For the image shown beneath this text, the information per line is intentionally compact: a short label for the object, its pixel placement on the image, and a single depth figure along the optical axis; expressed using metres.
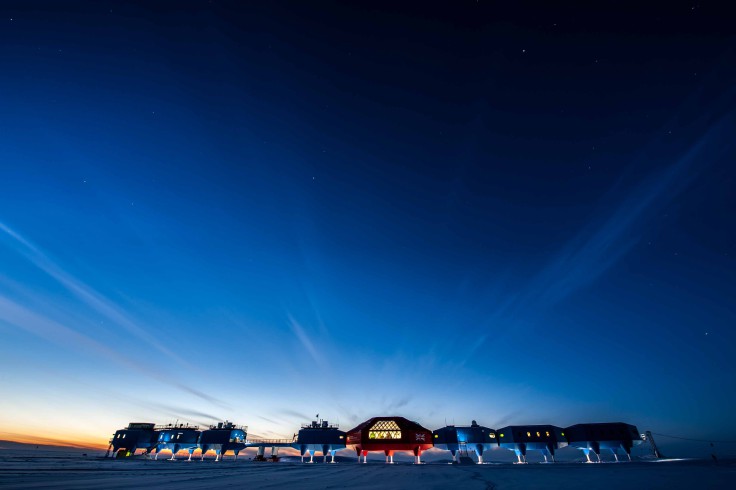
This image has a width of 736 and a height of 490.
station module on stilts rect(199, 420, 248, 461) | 76.75
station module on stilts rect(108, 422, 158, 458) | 75.31
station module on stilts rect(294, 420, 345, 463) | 71.50
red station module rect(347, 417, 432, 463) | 63.66
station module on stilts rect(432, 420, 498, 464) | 70.69
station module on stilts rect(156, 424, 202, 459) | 76.81
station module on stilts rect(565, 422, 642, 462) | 64.19
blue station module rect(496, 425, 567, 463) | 68.44
